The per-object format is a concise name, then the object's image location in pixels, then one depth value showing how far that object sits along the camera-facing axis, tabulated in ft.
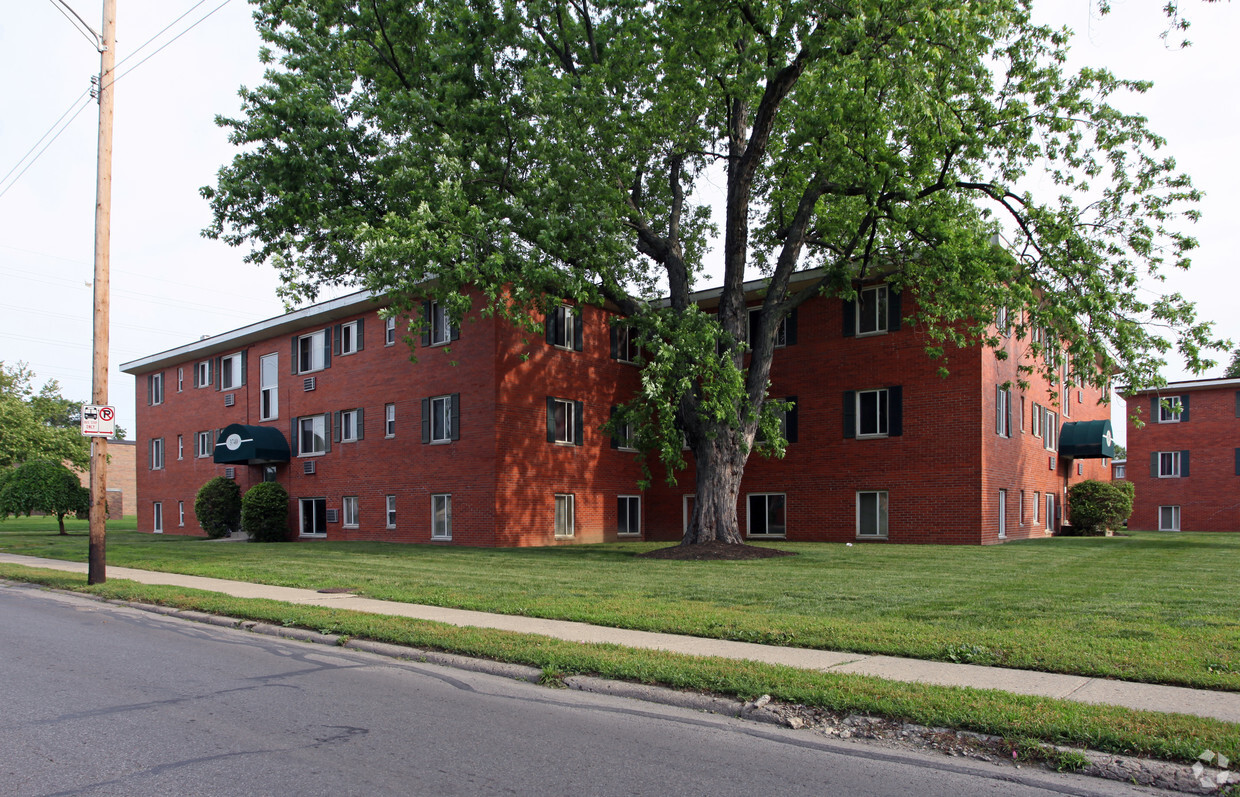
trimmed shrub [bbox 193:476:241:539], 106.42
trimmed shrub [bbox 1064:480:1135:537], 103.81
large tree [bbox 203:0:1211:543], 55.88
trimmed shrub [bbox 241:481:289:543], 98.68
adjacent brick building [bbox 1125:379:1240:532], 134.31
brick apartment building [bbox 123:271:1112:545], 79.87
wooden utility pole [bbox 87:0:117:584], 48.14
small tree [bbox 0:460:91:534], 117.29
